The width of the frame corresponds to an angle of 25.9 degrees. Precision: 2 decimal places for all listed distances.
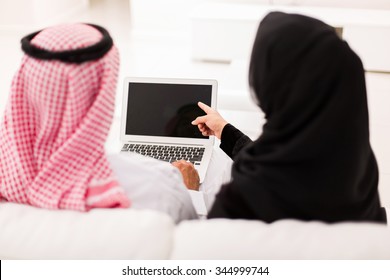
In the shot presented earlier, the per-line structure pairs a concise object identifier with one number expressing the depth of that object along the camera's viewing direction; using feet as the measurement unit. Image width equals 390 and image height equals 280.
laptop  8.93
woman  6.47
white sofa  6.23
